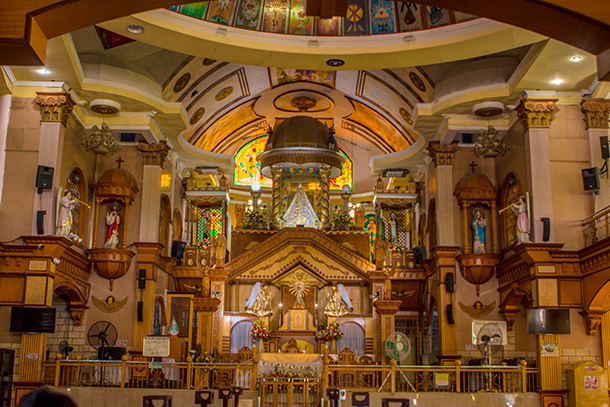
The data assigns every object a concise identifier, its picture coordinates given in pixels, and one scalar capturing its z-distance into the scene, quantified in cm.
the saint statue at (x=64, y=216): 1755
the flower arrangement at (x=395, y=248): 2524
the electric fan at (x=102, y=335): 2058
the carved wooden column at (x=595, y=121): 1797
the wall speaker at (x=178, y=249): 2477
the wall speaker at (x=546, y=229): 1727
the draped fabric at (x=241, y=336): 2433
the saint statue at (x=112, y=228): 2102
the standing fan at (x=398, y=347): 1712
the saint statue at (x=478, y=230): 2098
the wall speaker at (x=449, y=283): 2083
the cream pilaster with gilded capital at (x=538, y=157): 1761
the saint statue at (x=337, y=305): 2403
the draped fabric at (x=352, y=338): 2422
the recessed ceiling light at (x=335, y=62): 1923
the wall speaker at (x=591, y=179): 1755
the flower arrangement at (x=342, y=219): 2781
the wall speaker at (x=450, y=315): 2058
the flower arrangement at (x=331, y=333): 2320
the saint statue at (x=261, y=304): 2389
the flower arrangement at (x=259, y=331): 2306
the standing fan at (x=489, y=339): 1691
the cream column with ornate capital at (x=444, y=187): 2147
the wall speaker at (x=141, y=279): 2111
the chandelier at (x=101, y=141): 1869
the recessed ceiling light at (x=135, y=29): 1692
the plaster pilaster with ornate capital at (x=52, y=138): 1758
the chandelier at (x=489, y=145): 1845
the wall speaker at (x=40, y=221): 1717
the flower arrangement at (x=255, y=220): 2742
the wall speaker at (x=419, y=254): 2409
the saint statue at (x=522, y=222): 1758
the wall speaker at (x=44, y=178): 1747
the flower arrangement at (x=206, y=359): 1948
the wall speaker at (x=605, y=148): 1767
